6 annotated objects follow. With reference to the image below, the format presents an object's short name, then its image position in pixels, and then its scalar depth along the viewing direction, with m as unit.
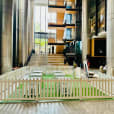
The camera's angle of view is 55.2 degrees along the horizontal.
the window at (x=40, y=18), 22.51
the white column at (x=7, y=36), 5.73
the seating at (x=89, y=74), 7.52
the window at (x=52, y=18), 16.97
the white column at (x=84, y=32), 14.05
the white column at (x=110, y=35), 8.88
